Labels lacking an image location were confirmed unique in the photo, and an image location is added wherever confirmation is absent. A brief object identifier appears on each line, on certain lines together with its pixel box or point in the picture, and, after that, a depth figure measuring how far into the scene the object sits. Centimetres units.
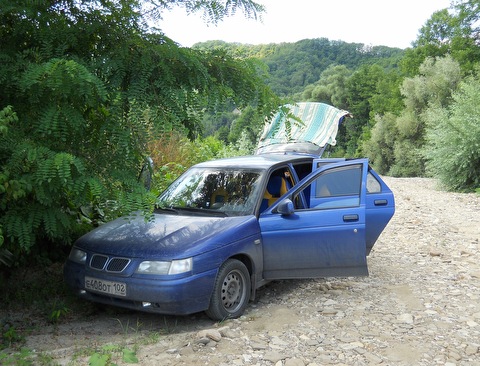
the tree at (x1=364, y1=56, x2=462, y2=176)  3556
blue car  480
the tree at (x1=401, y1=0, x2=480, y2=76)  4278
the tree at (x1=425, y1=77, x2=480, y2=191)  1841
